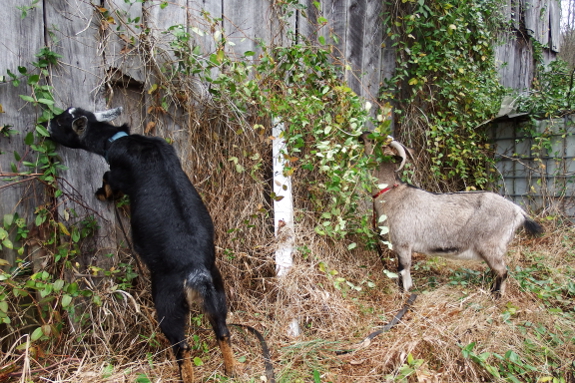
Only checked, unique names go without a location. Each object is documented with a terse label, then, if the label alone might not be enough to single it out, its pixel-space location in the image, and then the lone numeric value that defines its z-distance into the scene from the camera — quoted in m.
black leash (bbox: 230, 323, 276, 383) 2.65
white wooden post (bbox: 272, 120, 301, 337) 3.60
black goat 2.54
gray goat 4.11
